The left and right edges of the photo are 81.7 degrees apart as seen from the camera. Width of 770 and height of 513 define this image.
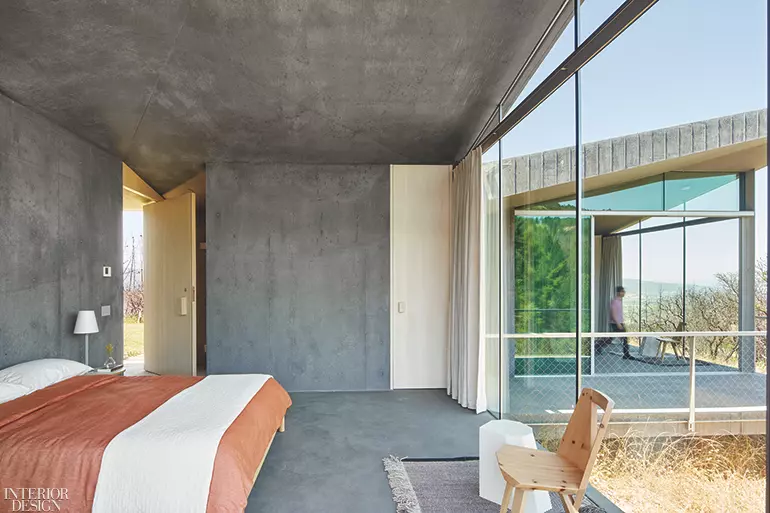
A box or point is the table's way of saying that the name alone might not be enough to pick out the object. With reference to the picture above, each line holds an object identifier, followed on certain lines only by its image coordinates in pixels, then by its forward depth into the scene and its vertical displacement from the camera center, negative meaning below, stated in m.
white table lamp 3.92 -0.61
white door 5.24 -0.28
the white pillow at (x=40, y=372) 2.99 -0.84
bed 2.08 -0.99
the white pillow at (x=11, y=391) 2.74 -0.87
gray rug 2.54 -1.47
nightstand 3.85 -1.07
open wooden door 5.81 -0.45
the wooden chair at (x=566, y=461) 1.99 -1.03
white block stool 2.47 -1.09
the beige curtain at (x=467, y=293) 4.32 -0.41
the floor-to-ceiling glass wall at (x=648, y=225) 1.69 +0.15
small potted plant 4.28 -1.06
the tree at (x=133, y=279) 8.96 -0.51
